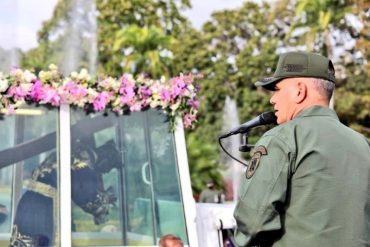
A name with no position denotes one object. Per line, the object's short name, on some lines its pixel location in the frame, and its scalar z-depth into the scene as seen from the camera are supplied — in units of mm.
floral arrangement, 8225
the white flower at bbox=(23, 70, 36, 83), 8287
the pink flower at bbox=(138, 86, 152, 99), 8640
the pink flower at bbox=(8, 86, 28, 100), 8170
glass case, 8120
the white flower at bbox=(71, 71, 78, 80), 8547
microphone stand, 5470
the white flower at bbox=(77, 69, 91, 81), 8547
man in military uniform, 4137
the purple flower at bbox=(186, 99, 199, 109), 8912
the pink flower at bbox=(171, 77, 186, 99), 8751
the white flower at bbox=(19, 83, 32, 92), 8207
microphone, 5003
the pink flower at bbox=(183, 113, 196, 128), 8813
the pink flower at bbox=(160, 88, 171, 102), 8726
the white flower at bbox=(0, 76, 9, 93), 8157
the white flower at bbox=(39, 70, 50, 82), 8391
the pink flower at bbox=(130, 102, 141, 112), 8578
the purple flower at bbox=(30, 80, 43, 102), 8238
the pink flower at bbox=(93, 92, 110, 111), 8485
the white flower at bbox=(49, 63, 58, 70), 8473
